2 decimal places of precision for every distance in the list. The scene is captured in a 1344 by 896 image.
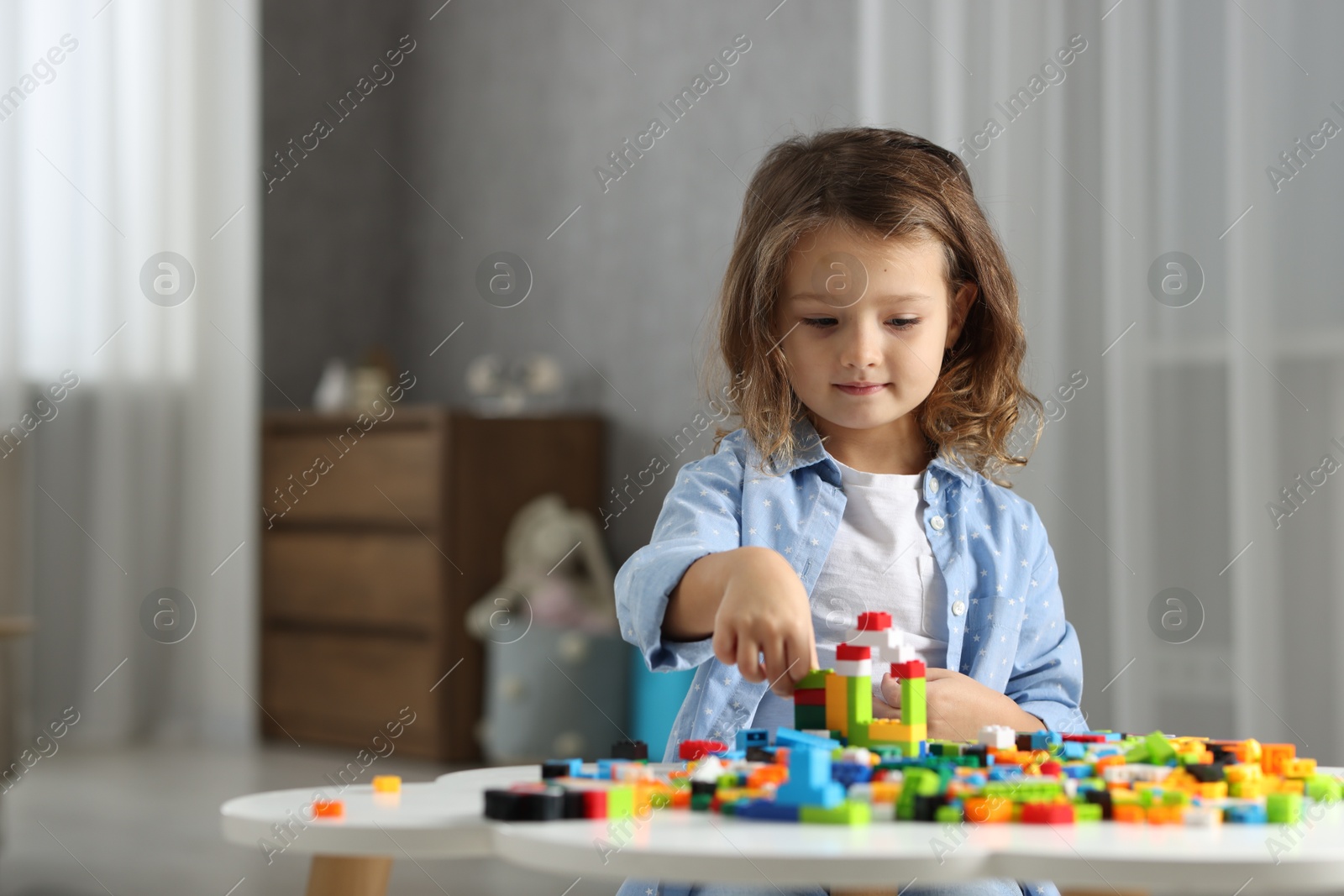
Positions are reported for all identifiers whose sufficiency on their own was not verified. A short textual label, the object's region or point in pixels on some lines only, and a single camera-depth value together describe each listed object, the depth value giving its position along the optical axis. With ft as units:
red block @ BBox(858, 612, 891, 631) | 7.68
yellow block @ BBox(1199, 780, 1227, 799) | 7.26
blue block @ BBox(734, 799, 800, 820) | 7.12
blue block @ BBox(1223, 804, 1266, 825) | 7.14
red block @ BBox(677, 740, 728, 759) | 7.69
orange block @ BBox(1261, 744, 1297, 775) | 7.48
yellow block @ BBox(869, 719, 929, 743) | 7.54
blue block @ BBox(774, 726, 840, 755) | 7.46
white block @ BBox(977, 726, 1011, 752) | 7.52
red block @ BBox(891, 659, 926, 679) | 7.56
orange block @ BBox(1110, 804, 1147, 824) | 7.14
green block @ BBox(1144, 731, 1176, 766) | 7.52
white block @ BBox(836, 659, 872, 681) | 7.57
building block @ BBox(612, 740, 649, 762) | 7.62
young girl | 8.21
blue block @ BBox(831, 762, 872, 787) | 7.28
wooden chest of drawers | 17.83
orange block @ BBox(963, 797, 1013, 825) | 7.13
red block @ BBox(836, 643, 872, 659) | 7.56
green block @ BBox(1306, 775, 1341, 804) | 7.31
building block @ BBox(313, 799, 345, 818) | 7.19
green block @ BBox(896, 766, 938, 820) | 7.13
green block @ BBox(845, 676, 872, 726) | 7.58
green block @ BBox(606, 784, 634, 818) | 7.16
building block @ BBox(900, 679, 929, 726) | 7.54
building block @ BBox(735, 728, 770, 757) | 7.59
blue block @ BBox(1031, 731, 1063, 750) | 7.57
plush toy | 17.21
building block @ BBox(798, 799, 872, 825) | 7.09
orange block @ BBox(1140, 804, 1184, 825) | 7.13
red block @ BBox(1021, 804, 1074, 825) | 7.11
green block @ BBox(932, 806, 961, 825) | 7.10
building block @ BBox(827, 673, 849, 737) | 7.59
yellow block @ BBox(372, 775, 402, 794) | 7.37
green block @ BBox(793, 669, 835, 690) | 7.63
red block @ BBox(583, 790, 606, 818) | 7.15
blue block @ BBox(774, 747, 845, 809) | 7.12
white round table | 6.92
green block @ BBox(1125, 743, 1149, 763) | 7.53
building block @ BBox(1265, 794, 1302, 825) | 7.14
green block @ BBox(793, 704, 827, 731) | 7.64
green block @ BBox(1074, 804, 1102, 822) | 7.14
